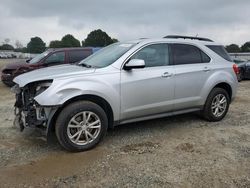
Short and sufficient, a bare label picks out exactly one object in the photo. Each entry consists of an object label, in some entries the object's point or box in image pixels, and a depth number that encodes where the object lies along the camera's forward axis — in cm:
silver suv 297
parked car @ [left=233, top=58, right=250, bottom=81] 1043
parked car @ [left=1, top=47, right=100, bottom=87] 753
